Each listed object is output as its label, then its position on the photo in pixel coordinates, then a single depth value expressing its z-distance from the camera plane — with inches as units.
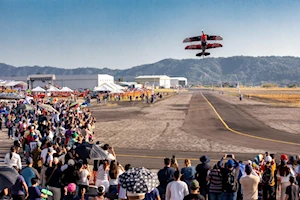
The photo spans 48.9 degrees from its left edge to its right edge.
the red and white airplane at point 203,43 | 1583.4
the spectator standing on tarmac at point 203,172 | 378.0
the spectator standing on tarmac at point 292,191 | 331.9
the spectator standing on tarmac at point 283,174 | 381.0
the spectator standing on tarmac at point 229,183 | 352.8
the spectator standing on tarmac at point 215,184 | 353.7
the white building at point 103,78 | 5369.1
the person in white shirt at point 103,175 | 373.0
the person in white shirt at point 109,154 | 465.7
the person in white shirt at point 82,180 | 371.2
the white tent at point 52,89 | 2519.6
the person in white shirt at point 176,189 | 298.0
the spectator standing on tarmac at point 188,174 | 359.9
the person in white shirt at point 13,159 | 439.8
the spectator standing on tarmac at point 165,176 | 353.7
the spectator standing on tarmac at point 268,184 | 389.1
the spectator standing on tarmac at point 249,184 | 342.6
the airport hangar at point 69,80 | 5001.0
